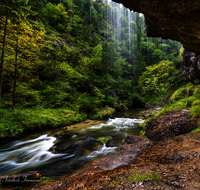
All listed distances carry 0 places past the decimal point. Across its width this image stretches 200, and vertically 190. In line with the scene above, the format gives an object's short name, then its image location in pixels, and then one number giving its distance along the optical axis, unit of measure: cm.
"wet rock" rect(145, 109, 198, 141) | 383
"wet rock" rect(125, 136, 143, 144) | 480
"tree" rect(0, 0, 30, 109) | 620
